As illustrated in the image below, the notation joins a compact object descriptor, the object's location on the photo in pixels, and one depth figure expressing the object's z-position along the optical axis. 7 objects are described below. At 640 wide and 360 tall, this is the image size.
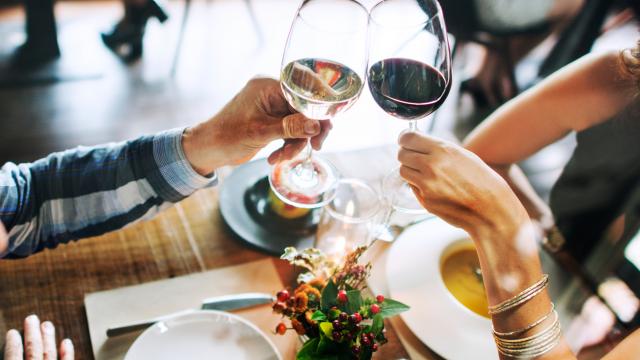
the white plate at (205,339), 0.85
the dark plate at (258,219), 1.06
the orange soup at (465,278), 1.00
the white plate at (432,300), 0.93
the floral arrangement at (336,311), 0.77
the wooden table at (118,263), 0.89
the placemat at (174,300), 0.87
